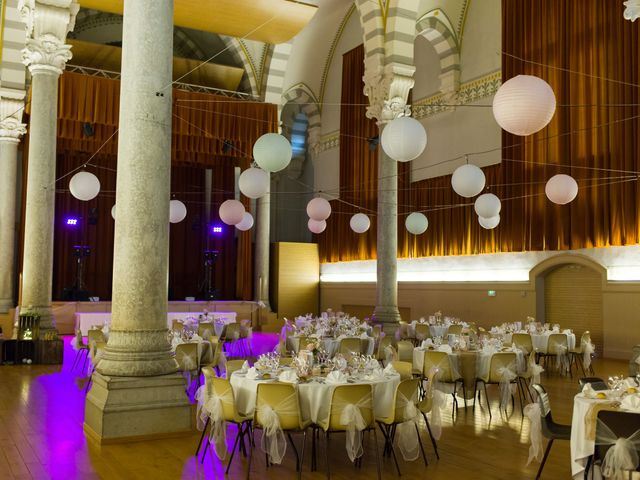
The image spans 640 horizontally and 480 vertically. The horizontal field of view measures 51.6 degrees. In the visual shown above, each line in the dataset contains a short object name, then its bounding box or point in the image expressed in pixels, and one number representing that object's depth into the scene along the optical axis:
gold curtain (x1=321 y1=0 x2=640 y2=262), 12.95
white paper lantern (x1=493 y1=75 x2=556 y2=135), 6.57
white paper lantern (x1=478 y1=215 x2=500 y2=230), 13.27
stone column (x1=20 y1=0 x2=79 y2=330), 11.33
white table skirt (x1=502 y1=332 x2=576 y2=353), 10.87
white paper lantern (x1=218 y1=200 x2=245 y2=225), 13.34
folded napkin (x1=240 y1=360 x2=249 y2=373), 6.04
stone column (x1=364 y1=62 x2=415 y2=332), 13.23
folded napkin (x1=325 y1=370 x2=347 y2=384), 5.59
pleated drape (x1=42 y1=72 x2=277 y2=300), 16.05
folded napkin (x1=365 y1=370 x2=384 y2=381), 5.81
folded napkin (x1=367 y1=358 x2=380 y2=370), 6.08
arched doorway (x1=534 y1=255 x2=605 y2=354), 13.62
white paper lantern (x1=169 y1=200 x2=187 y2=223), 14.35
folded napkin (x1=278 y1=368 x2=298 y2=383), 5.61
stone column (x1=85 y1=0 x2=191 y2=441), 5.98
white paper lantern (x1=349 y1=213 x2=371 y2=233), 16.25
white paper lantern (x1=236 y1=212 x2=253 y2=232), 16.45
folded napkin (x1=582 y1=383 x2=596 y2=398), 5.10
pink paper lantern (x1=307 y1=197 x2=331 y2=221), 13.59
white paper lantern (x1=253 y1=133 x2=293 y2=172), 8.43
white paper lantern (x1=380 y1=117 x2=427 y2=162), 8.38
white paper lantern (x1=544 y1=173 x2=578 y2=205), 10.84
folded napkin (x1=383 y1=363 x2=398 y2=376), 5.98
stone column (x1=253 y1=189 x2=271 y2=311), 19.89
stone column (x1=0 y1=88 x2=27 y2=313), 15.07
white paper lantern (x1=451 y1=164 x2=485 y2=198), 10.38
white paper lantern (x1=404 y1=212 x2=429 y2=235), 14.61
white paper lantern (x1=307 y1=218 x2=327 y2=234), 16.89
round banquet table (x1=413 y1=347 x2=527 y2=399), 7.77
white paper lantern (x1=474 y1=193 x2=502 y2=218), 12.13
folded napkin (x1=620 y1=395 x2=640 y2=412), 4.76
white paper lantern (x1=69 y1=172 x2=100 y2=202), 11.56
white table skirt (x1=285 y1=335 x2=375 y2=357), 10.10
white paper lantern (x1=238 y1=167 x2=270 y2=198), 10.73
